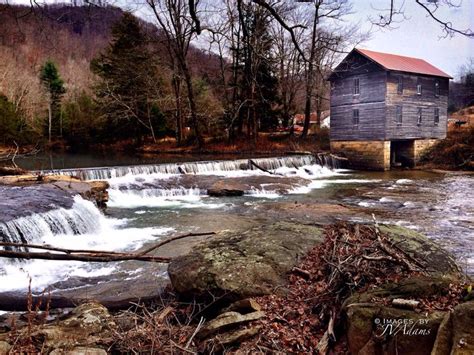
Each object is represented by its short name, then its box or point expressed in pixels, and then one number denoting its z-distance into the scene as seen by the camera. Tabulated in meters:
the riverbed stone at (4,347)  3.07
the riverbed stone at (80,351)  3.16
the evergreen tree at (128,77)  35.97
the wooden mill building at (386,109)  26.73
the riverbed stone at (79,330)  3.42
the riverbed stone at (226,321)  3.51
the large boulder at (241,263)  4.25
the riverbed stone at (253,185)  16.58
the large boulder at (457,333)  2.15
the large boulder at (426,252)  4.39
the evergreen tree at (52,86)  41.31
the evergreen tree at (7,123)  28.19
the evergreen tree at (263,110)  33.78
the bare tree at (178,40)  29.91
